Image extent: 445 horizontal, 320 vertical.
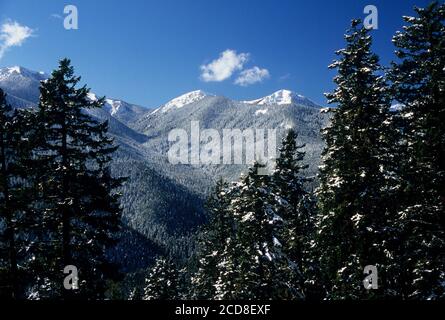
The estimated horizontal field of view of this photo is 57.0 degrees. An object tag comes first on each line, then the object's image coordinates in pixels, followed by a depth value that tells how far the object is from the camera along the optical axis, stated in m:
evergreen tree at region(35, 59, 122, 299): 17.47
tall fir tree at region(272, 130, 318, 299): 27.20
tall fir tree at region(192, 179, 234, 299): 38.22
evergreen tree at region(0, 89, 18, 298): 17.36
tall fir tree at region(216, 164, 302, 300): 22.72
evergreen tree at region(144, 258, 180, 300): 46.43
